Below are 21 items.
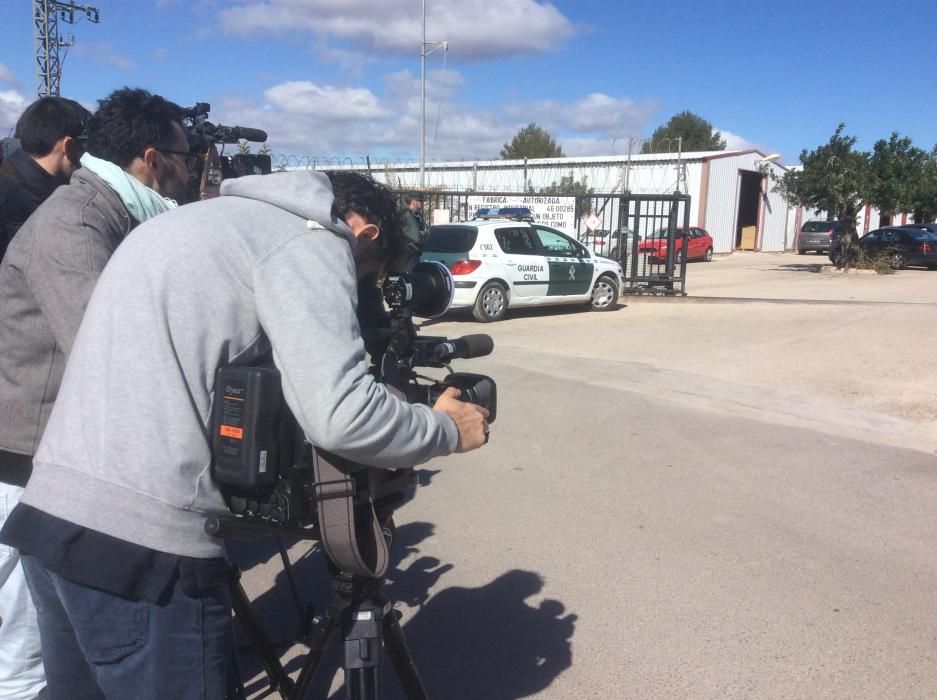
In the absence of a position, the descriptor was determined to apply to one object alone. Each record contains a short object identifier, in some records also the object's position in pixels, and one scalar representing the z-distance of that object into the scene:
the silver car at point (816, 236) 36.34
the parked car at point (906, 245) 28.28
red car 33.03
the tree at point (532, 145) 79.56
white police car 12.95
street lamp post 23.37
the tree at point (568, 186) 37.94
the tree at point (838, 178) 25.86
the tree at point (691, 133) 82.81
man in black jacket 3.14
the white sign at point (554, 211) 19.84
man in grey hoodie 1.59
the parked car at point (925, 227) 30.05
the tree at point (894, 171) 25.84
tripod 1.81
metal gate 16.67
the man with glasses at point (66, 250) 2.06
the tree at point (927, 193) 26.80
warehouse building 38.00
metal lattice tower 18.50
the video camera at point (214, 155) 3.04
